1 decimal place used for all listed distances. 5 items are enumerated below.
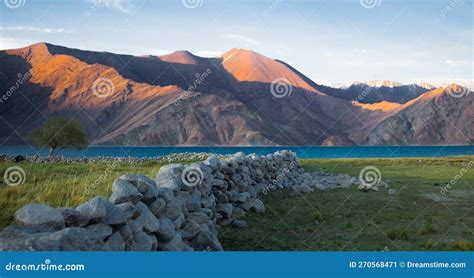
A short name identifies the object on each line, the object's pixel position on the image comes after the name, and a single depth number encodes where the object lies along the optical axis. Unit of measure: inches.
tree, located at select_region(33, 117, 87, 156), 1920.5
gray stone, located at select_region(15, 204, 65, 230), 202.7
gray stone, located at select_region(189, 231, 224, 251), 302.5
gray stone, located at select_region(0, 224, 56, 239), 192.9
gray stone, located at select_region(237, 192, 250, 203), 472.6
